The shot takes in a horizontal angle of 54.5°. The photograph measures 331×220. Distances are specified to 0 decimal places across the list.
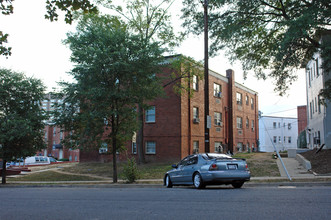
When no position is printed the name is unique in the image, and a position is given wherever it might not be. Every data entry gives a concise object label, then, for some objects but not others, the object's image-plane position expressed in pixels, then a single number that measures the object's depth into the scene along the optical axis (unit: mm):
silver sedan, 11250
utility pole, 15422
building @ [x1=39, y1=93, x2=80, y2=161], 65719
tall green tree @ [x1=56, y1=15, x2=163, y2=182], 16984
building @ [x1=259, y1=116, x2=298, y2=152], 61375
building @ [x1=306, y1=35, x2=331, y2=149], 24125
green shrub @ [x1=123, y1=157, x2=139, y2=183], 16516
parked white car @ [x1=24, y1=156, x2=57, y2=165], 39438
